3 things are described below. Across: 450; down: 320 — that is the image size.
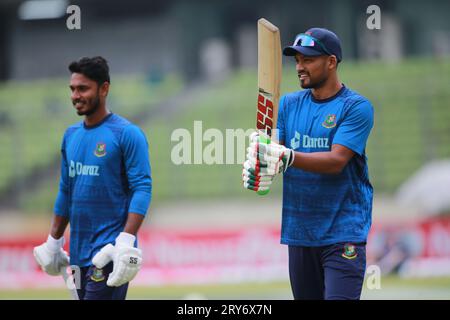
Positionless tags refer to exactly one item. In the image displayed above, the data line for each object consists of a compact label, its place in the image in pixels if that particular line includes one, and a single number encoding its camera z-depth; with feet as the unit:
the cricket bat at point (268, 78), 29.86
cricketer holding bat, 31.01
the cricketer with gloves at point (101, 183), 33.58
